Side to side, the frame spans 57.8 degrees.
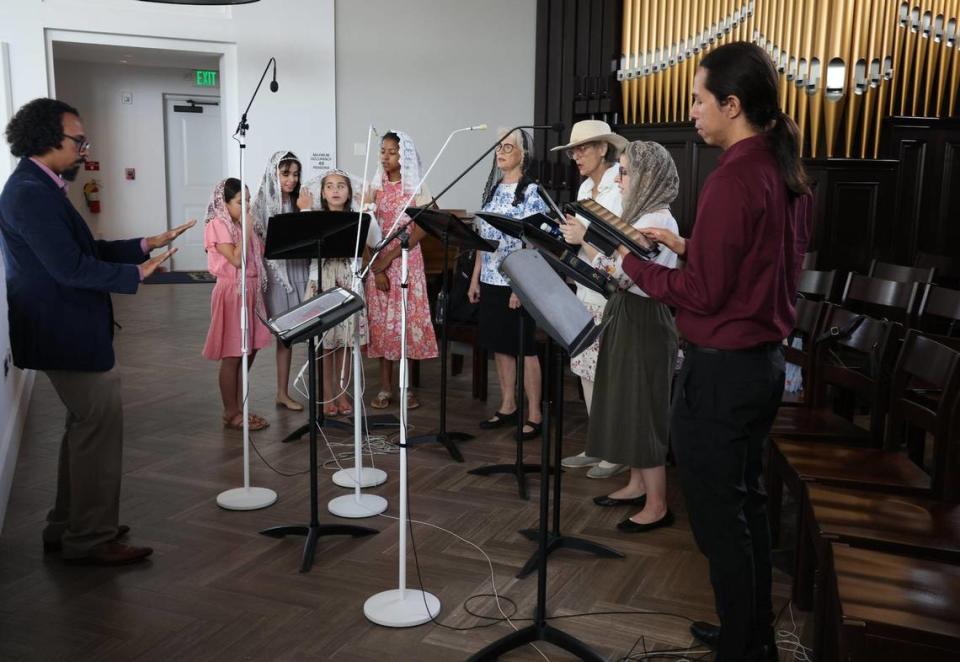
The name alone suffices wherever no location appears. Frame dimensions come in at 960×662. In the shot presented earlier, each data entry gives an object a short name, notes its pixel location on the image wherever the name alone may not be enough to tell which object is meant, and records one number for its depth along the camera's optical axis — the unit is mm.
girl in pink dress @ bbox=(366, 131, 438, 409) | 4746
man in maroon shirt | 1946
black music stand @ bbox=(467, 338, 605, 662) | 2418
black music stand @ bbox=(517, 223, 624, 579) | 2371
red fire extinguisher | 11148
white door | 11570
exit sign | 9422
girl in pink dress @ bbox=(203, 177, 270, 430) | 4473
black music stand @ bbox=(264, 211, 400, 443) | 3498
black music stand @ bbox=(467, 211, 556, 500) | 2771
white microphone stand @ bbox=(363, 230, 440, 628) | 2607
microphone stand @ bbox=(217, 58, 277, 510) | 3496
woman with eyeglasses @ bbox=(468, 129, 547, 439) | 4285
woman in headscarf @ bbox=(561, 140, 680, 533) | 3014
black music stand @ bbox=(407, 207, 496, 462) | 3625
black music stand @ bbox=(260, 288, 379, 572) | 3036
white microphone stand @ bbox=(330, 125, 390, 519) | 3361
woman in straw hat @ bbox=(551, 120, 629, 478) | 3666
